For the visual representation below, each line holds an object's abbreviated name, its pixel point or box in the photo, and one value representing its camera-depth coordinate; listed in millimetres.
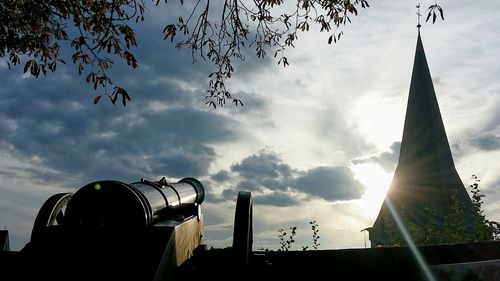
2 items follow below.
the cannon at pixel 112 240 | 5105
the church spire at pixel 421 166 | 36281
